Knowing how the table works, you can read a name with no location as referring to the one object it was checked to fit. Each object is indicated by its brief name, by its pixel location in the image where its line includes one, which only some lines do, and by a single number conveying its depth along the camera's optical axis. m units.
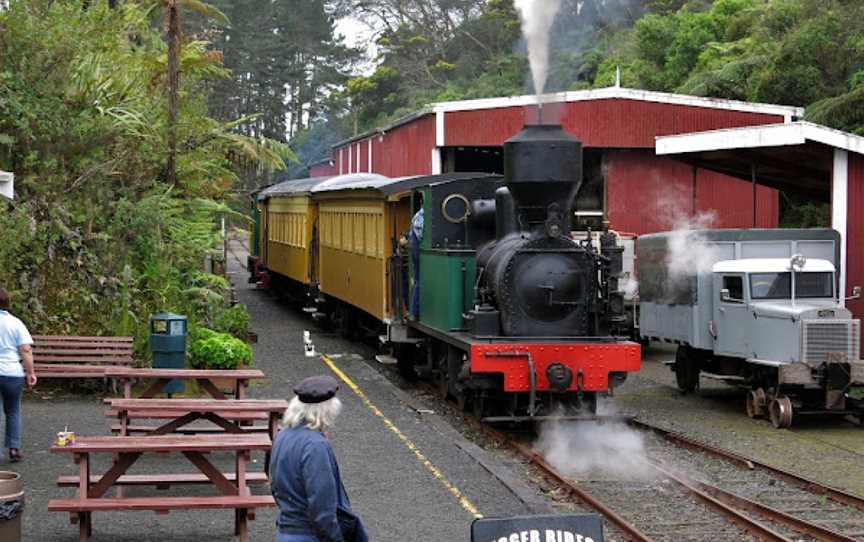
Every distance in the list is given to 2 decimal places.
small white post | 19.29
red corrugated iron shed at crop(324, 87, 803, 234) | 26.00
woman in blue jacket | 5.31
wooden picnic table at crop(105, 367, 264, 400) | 10.42
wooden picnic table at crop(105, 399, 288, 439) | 9.29
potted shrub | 14.83
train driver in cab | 15.00
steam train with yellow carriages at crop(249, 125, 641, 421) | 12.34
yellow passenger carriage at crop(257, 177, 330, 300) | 26.14
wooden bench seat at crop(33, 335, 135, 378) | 13.67
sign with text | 4.83
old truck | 14.13
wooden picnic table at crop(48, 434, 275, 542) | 7.47
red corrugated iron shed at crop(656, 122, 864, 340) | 17.17
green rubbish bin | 13.98
